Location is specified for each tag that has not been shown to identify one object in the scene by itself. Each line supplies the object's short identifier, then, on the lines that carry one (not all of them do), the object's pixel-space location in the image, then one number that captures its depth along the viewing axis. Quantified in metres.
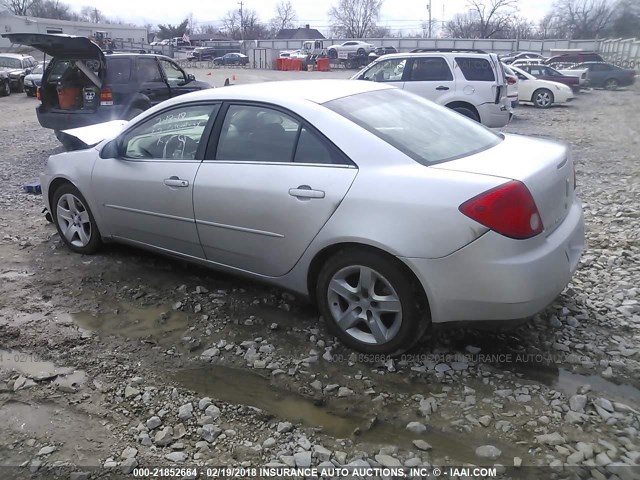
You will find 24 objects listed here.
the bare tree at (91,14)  108.66
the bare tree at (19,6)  79.81
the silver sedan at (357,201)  2.89
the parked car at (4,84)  21.33
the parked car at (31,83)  19.70
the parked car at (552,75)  22.44
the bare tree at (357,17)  91.12
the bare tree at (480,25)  71.56
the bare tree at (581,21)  54.94
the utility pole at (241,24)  99.30
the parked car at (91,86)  9.55
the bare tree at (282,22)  107.25
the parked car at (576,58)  32.62
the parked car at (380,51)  45.06
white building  59.44
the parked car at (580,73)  24.21
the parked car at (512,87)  13.77
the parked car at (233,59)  52.28
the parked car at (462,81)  11.21
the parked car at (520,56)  33.74
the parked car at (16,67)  22.20
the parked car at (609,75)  27.42
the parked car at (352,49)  49.09
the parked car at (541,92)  19.02
